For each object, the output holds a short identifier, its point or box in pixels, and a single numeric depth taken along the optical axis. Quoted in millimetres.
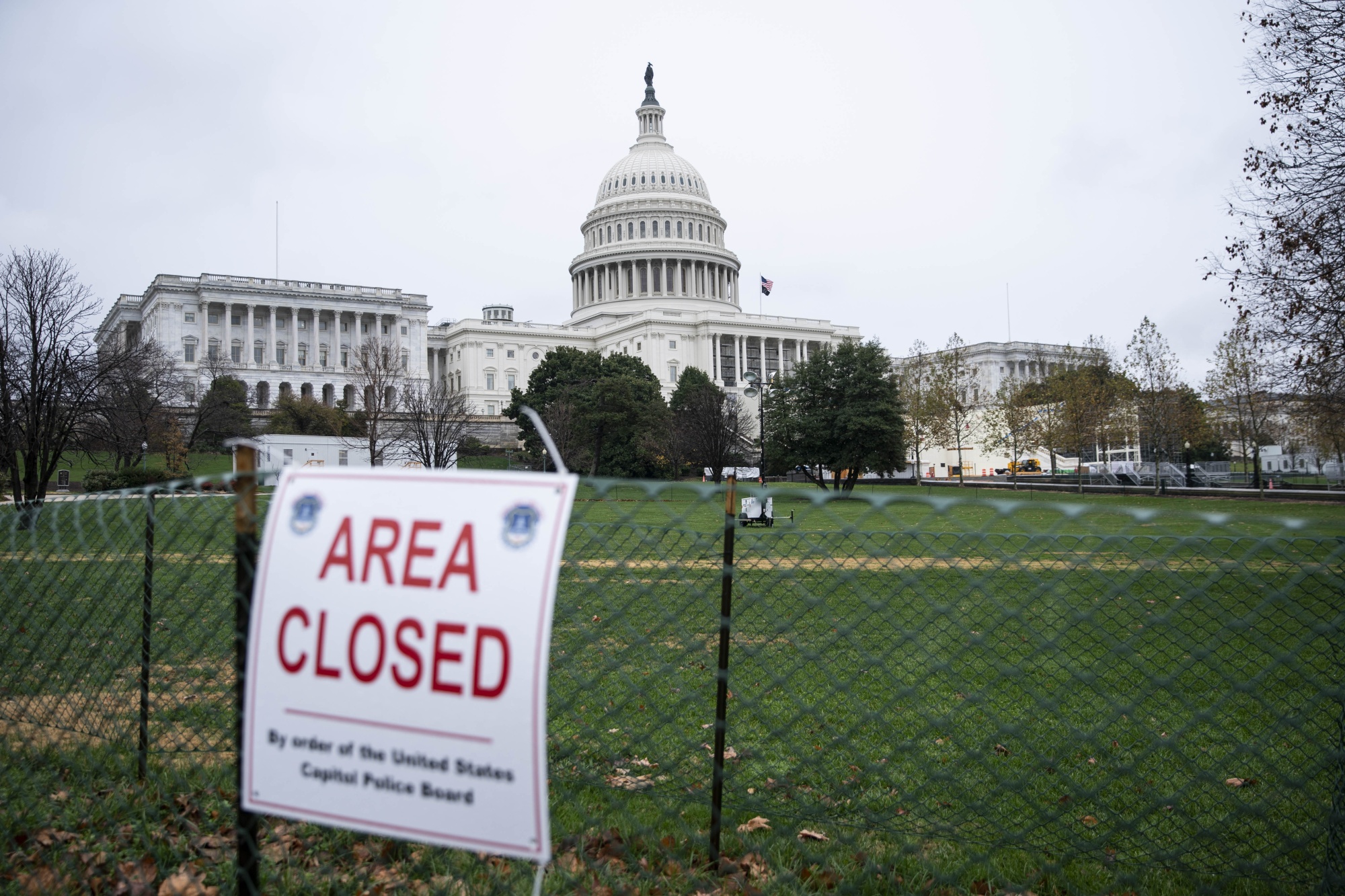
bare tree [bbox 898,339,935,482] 57094
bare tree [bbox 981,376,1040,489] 55000
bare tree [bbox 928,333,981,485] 55688
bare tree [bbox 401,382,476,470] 48281
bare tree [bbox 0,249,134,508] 25750
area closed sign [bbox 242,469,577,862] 2369
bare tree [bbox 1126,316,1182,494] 50094
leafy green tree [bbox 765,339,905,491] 47938
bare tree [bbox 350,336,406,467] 50875
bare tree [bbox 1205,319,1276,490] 43281
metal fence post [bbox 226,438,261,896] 2768
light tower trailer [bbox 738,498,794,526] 23312
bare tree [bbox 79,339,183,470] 30672
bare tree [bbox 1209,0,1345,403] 14578
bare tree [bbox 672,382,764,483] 55438
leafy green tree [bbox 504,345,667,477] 56312
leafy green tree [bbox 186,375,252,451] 60781
